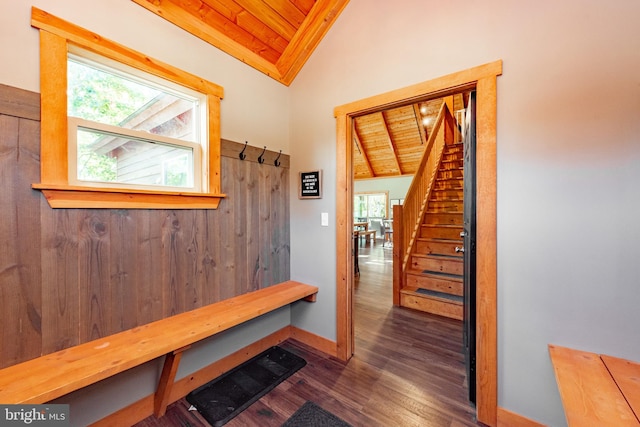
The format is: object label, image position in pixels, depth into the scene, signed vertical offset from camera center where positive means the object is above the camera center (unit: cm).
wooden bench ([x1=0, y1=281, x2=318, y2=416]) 102 -71
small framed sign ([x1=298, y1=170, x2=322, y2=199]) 224 +26
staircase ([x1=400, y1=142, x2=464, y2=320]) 306 -69
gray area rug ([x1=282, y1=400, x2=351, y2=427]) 147 -129
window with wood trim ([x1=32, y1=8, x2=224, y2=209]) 125 +55
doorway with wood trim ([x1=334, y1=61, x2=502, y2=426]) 145 -8
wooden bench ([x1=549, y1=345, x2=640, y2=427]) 91 -76
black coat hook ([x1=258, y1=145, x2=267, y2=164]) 222 +50
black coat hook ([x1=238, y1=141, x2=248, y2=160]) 207 +50
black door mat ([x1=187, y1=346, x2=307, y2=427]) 158 -129
